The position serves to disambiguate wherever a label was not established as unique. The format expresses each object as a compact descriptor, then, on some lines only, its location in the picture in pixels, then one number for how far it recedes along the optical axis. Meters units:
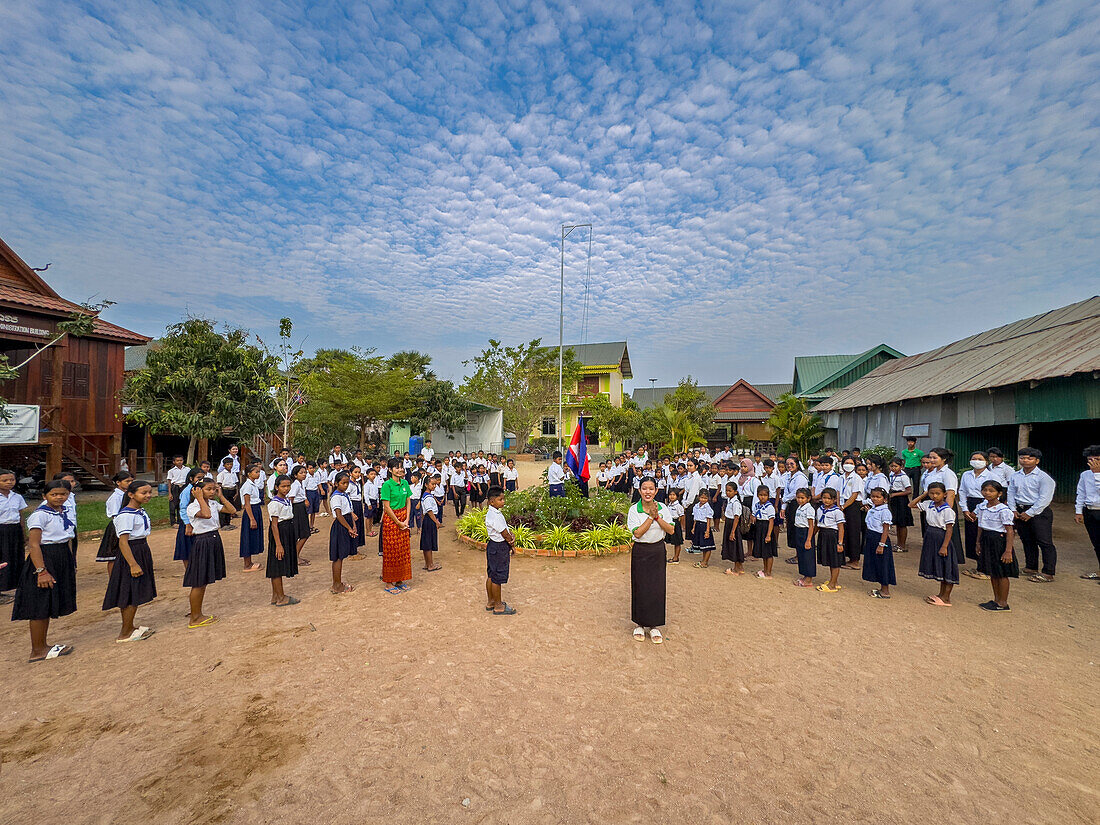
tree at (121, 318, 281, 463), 15.10
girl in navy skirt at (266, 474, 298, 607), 6.18
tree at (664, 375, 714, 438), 27.97
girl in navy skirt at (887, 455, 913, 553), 8.73
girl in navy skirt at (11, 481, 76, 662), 4.66
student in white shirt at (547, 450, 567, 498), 11.78
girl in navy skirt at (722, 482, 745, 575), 7.80
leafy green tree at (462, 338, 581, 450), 30.97
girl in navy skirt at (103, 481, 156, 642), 5.01
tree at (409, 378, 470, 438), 26.48
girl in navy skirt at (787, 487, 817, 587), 7.11
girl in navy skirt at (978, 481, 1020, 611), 6.03
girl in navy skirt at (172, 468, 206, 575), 6.48
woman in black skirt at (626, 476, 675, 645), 5.17
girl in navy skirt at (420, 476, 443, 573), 8.12
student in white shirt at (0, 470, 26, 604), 5.49
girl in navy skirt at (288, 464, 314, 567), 7.96
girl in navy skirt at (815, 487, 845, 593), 7.00
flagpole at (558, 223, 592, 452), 20.58
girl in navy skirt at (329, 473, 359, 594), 6.82
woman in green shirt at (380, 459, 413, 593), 7.00
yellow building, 34.53
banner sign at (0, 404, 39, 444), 12.60
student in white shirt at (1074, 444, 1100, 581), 6.77
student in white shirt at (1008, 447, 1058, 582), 6.98
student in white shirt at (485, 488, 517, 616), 5.98
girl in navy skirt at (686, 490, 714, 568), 8.47
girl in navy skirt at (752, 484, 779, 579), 7.54
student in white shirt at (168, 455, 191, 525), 10.61
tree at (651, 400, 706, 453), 22.55
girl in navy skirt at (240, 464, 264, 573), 7.62
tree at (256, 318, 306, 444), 17.62
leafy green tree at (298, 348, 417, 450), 22.22
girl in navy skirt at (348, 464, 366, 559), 9.44
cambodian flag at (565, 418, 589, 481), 11.96
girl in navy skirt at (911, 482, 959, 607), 6.16
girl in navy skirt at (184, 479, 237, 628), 5.56
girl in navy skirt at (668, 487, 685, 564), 8.09
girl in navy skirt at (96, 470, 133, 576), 5.46
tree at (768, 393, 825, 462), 21.16
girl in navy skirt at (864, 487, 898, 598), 6.65
